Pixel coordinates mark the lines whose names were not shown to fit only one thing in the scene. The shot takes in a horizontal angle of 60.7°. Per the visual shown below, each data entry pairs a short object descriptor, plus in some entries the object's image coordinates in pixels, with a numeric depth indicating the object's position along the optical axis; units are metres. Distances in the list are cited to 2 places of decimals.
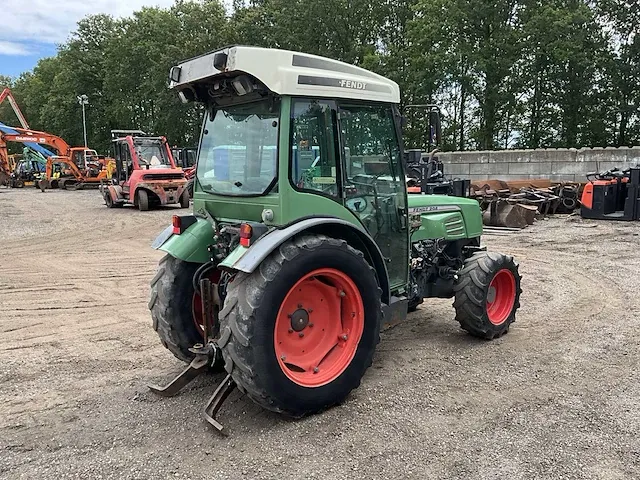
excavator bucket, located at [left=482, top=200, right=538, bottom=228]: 12.11
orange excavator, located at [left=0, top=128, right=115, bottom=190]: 28.72
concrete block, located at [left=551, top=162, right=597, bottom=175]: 14.78
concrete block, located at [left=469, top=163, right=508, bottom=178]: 16.22
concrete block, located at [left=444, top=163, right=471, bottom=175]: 16.92
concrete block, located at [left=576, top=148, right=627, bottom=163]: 14.30
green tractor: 3.27
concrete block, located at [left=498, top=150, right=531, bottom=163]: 15.77
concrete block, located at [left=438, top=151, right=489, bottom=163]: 16.62
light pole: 37.77
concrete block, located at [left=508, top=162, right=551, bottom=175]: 15.45
